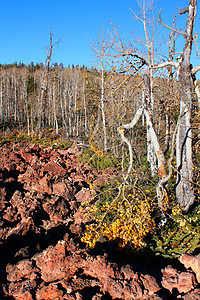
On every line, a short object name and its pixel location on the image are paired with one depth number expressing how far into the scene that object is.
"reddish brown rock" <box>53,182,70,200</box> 9.04
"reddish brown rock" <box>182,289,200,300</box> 3.46
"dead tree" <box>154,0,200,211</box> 6.31
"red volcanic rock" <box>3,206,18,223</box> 7.60
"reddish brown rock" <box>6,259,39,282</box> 4.52
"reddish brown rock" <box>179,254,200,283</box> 4.02
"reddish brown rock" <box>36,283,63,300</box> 3.84
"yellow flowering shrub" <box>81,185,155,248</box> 5.00
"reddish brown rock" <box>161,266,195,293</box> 3.79
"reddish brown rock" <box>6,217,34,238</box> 6.53
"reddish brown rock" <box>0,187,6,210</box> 8.20
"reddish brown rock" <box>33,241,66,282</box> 4.40
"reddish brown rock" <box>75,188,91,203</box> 8.92
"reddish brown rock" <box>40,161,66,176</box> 10.66
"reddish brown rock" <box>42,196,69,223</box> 7.81
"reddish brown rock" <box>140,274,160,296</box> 3.84
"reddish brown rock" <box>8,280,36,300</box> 4.00
